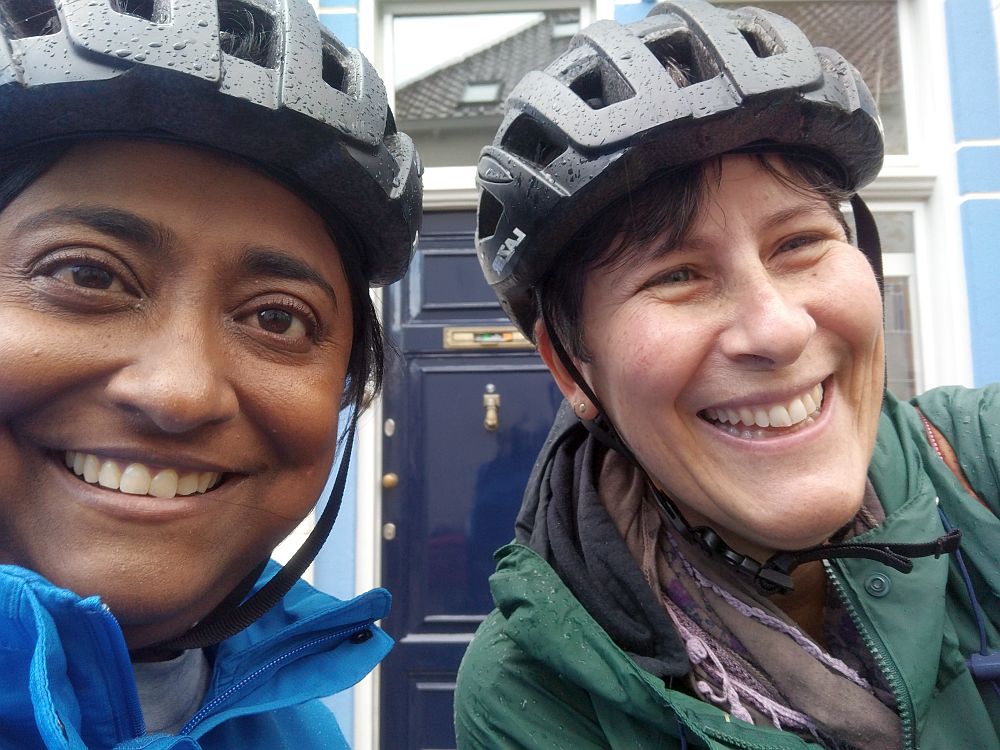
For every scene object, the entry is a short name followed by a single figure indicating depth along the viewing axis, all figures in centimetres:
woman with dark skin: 29
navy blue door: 95
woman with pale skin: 36
